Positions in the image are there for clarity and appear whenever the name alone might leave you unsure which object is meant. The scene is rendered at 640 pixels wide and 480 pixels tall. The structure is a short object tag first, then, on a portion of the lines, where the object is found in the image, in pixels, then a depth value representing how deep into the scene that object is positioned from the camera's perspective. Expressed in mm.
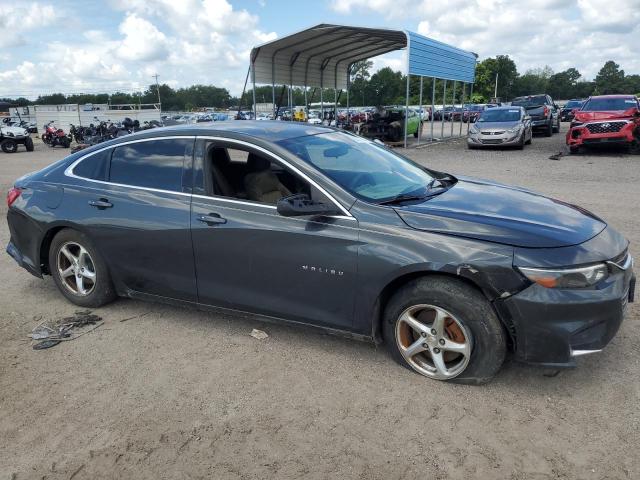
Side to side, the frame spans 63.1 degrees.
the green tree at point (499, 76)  83125
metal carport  18344
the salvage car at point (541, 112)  23172
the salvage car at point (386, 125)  22484
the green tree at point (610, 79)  106562
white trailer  37156
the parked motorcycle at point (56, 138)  27312
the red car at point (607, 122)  15336
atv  23891
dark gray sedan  2934
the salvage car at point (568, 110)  39306
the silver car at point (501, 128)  18156
